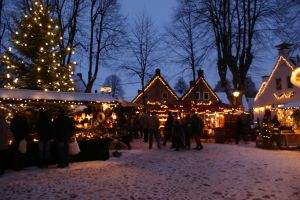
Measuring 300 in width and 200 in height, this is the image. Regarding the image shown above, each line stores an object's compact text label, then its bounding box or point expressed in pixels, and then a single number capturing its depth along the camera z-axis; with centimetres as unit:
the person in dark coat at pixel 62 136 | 748
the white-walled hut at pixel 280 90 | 2051
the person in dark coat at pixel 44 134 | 746
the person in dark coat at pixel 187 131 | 1126
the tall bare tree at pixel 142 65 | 2476
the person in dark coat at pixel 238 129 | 1364
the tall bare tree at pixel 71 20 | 1723
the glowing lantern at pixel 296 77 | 484
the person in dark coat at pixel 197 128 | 1103
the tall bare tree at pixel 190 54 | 2172
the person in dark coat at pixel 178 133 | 1078
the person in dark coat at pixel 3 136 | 656
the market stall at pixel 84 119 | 826
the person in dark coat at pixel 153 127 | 1130
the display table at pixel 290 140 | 1101
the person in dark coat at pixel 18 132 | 718
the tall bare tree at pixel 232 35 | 1612
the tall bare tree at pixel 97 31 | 1839
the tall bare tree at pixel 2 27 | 1893
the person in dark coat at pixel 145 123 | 1348
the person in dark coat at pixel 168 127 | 1248
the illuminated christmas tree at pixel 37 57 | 1251
